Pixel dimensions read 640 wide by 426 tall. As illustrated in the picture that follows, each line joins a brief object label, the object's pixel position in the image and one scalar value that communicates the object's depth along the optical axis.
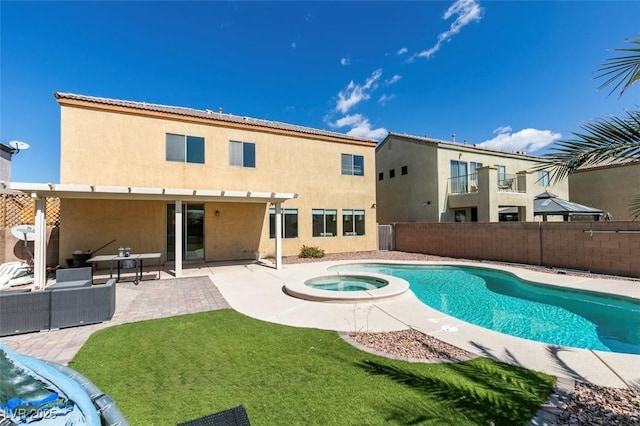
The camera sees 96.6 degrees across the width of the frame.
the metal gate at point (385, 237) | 19.86
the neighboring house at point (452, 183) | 18.64
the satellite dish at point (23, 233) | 11.32
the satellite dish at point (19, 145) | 10.96
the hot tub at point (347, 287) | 8.03
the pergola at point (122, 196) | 9.05
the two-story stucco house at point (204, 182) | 11.98
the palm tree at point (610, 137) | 3.30
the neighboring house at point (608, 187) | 21.00
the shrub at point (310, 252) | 16.22
